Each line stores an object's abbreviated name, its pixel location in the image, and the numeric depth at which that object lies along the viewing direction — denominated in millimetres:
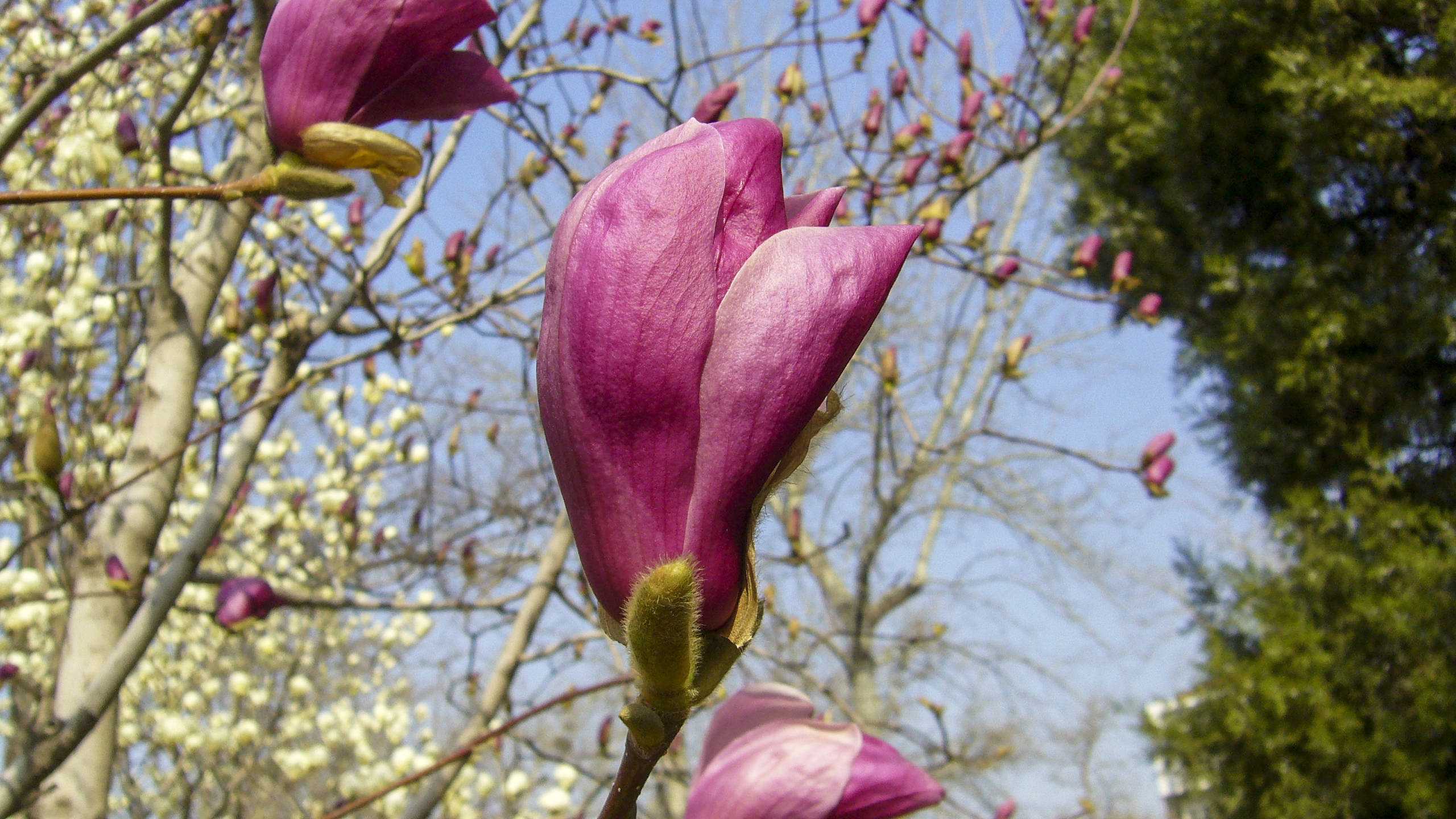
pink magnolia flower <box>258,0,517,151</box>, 586
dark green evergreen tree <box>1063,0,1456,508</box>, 3842
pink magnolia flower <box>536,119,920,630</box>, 380
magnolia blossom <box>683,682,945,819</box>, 552
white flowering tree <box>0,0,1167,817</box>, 1438
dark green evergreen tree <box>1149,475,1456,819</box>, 3354
